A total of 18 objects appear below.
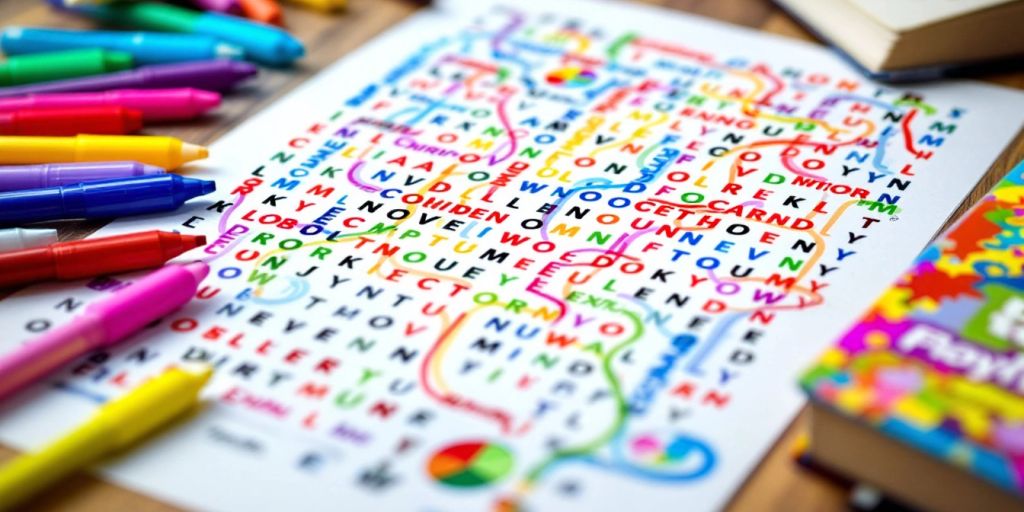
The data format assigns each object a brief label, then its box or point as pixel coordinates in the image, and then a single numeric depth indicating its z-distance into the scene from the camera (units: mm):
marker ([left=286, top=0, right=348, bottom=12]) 932
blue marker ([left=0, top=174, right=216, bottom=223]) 669
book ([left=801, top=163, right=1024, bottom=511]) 442
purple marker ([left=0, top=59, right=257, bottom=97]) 812
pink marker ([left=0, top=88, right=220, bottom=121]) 787
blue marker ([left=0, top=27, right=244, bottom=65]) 850
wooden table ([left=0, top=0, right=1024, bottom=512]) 490
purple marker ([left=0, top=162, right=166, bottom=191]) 691
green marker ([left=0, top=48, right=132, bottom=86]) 820
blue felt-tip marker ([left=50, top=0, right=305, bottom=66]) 858
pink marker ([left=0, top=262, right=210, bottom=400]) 542
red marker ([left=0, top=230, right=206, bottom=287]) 614
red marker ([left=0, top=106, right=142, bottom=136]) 758
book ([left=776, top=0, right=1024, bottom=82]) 793
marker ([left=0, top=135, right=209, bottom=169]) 724
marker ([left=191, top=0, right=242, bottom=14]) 917
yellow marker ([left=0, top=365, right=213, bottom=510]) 487
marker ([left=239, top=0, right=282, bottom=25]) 911
